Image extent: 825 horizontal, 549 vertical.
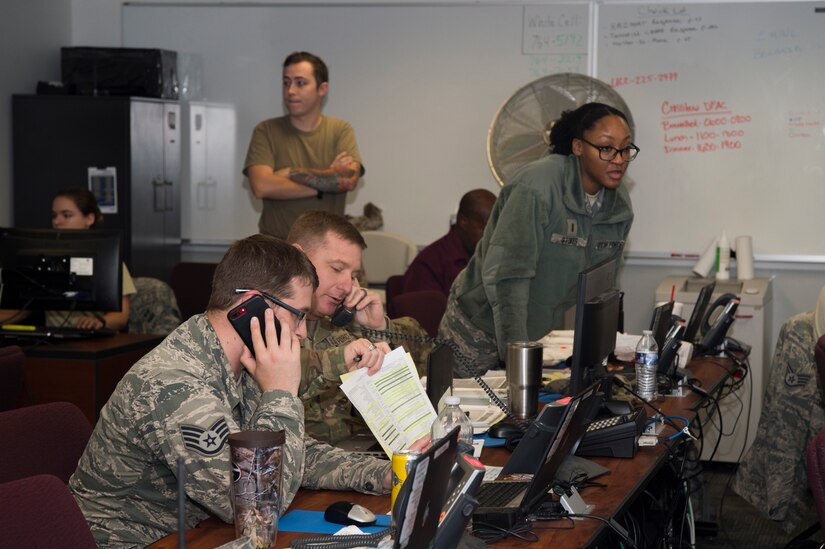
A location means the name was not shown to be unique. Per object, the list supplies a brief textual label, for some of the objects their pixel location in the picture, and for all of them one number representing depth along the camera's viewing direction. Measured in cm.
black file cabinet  616
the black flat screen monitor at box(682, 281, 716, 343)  420
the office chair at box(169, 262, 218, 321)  568
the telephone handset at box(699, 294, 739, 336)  436
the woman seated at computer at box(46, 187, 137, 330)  471
